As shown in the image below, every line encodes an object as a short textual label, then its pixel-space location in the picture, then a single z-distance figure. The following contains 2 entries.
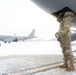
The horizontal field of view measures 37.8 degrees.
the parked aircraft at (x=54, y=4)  2.47
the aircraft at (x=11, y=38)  30.97
